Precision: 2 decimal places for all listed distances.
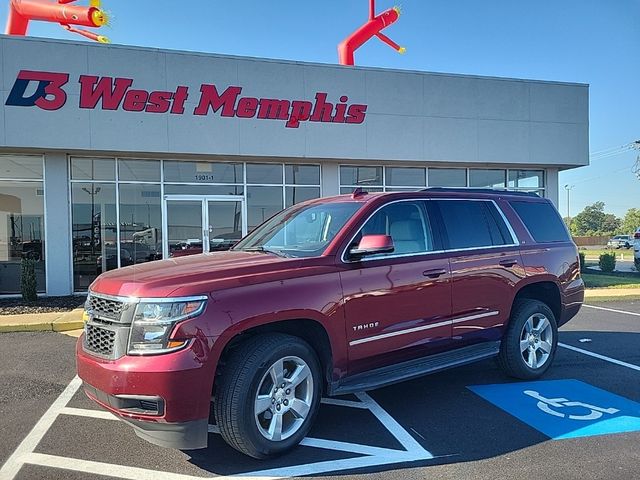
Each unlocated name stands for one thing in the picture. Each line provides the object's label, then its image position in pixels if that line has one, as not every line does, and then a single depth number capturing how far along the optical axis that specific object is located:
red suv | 3.28
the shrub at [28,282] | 11.46
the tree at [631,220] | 96.94
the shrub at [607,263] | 18.84
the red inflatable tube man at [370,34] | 16.20
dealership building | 11.82
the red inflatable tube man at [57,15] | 13.55
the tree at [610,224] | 117.44
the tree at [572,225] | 112.79
